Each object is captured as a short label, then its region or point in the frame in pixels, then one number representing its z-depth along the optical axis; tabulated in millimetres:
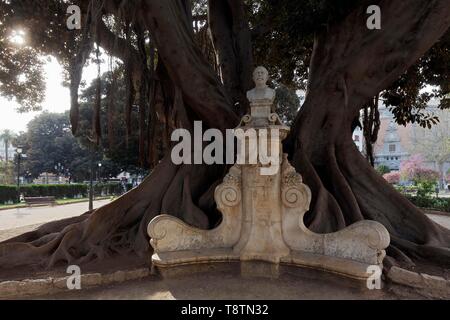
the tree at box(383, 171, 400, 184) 29497
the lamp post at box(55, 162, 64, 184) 41025
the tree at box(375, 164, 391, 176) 28588
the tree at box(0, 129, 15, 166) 60188
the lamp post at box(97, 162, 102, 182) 32744
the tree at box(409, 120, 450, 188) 37969
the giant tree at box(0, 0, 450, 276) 4969
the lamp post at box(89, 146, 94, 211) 14785
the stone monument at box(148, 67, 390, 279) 3900
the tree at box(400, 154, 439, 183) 27906
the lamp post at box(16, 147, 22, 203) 21464
